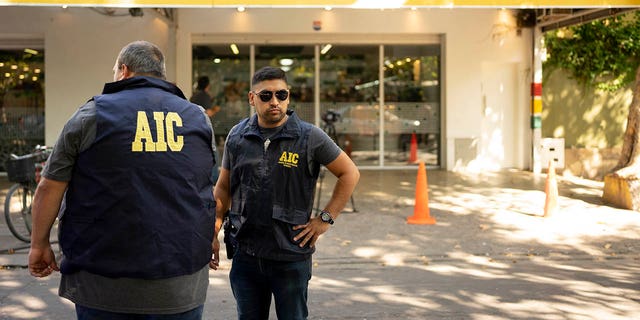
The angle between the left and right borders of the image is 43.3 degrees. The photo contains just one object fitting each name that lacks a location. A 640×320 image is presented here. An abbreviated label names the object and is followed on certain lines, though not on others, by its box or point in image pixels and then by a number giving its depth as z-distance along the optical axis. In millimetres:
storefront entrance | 17062
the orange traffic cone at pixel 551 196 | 10648
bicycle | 8906
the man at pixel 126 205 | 3150
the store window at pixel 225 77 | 17000
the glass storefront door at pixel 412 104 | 17250
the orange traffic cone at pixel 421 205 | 10328
